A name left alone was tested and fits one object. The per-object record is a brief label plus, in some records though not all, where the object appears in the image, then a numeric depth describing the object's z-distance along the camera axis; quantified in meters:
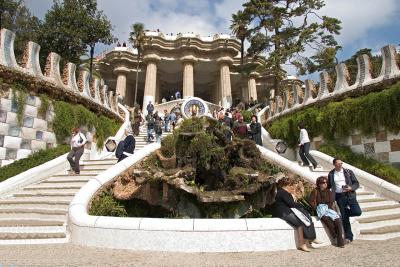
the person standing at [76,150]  10.78
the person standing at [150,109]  19.89
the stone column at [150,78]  37.97
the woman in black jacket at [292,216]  6.04
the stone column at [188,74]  38.53
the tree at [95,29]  25.72
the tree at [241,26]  28.39
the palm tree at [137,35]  37.72
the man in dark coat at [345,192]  6.59
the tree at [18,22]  24.78
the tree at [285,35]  23.58
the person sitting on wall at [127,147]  10.24
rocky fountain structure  7.27
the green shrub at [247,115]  22.87
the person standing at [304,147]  11.16
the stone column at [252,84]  41.53
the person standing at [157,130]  16.00
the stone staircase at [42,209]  6.71
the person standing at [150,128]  16.14
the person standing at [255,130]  13.43
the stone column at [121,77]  40.88
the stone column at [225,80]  38.25
